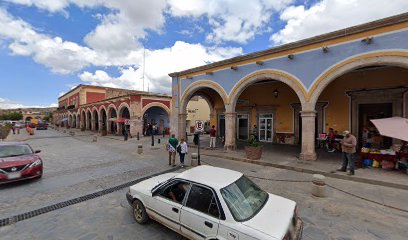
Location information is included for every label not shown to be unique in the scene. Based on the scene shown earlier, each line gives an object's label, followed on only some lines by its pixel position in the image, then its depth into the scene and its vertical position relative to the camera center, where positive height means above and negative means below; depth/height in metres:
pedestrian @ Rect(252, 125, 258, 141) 16.10 -0.64
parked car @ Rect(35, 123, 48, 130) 42.56 -1.26
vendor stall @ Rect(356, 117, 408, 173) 7.47 -1.18
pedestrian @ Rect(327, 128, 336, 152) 11.84 -1.03
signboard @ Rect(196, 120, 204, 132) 9.58 -0.20
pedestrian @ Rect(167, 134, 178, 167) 9.30 -1.18
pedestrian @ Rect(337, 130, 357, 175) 7.28 -0.97
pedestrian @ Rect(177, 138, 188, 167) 9.16 -1.21
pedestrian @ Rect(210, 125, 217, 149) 13.80 -1.08
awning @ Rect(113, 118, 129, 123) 23.11 +0.14
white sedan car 2.81 -1.41
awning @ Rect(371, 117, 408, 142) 7.26 -0.14
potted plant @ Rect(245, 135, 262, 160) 9.86 -1.42
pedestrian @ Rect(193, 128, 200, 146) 15.60 -1.39
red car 6.32 -1.41
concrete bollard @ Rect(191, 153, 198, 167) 9.24 -1.77
